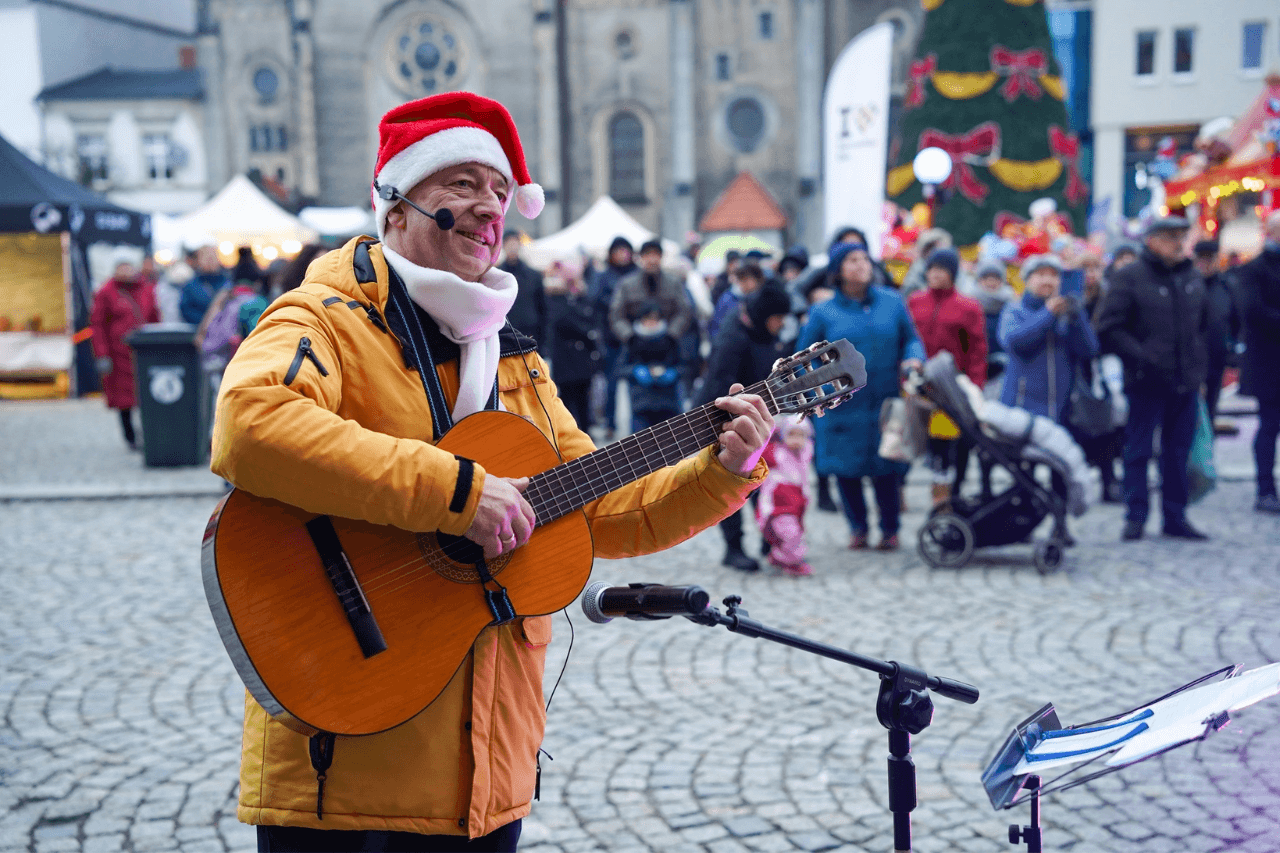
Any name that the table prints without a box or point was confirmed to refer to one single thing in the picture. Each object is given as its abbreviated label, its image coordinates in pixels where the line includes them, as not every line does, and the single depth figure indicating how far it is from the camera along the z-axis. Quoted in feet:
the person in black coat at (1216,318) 29.53
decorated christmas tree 67.72
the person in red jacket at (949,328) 27.40
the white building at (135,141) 141.49
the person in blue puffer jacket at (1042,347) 27.07
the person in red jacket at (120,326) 41.63
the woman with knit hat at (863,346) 24.43
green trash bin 38.19
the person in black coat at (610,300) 40.81
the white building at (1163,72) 117.08
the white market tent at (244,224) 70.95
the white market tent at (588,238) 76.89
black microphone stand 6.97
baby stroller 23.48
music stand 5.70
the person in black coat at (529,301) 34.24
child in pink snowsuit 23.66
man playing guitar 6.14
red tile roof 128.77
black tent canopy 55.06
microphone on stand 6.61
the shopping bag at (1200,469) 27.99
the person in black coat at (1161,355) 25.52
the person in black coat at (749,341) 23.27
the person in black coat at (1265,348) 28.37
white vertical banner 40.32
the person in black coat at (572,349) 36.68
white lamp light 41.19
